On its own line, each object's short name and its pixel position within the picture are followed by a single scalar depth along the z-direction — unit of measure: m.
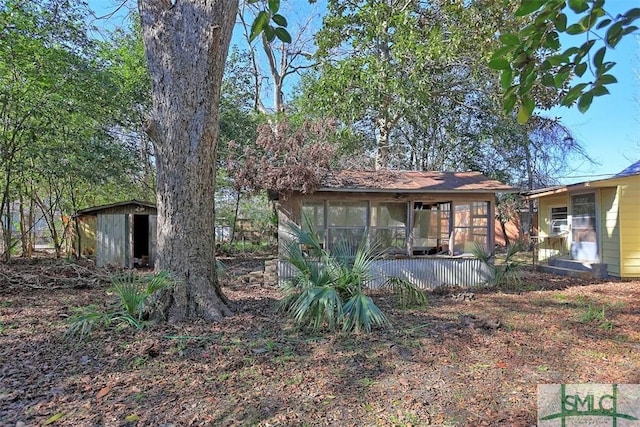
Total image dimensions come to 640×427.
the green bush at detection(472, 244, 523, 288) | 8.98
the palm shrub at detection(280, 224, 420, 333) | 4.73
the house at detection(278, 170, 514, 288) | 9.23
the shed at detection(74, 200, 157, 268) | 11.99
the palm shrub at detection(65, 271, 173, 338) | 4.60
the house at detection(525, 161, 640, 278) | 9.62
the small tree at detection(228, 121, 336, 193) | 8.50
